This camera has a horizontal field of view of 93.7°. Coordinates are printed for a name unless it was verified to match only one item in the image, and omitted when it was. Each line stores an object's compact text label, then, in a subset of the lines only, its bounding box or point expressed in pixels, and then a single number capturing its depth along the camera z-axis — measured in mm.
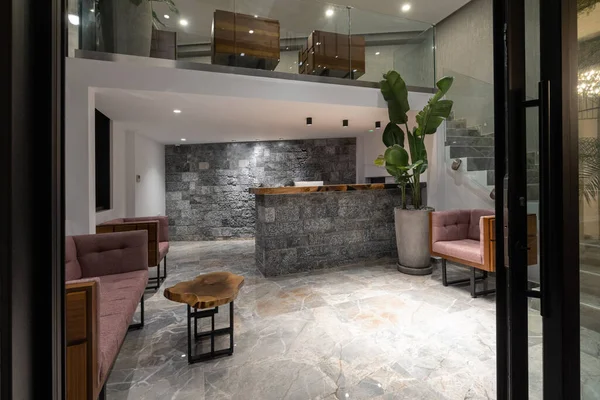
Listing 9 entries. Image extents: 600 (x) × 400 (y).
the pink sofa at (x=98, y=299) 1144
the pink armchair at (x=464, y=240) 2879
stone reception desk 3895
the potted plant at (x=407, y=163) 3684
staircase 3662
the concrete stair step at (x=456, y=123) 3957
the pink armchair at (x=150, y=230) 3133
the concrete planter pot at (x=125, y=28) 3055
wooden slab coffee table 1856
